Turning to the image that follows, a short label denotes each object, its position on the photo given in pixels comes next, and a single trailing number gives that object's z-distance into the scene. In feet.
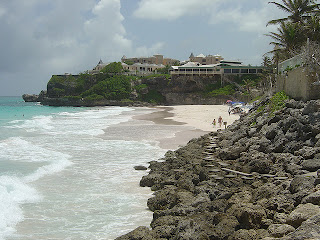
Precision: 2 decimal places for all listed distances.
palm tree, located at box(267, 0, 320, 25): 100.37
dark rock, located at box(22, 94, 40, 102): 392.06
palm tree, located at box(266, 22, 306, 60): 98.07
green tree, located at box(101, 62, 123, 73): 314.96
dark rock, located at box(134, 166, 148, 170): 55.16
